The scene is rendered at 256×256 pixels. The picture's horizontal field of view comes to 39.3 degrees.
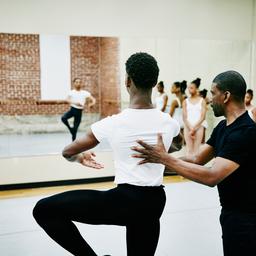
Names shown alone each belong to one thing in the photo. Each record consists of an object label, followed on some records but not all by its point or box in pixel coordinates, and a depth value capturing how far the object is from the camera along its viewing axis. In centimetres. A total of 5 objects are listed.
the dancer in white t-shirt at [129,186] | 173
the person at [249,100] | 549
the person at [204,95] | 583
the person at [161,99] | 564
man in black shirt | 165
